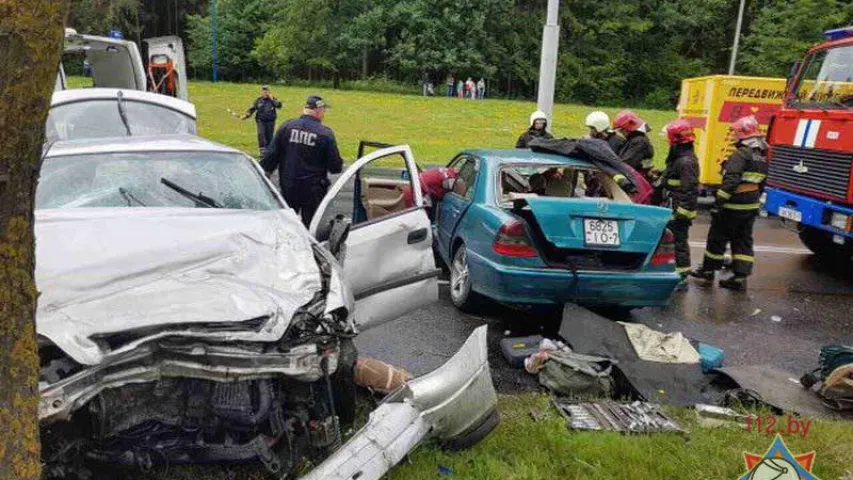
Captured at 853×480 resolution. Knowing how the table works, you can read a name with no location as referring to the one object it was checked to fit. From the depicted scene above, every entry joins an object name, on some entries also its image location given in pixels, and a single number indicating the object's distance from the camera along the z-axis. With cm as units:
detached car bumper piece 276
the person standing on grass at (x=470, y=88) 4097
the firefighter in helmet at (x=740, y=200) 680
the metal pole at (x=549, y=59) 1031
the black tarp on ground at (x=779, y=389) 423
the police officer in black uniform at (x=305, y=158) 613
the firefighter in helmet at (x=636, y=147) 736
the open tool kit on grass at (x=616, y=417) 375
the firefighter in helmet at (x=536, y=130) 895
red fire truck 717
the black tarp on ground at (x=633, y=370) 425
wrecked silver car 268
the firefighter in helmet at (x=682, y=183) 688
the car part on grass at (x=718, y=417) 388
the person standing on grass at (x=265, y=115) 1577
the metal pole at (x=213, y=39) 4116
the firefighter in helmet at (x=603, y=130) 791
